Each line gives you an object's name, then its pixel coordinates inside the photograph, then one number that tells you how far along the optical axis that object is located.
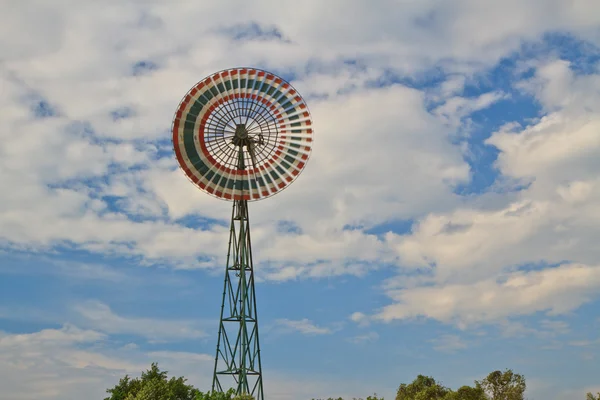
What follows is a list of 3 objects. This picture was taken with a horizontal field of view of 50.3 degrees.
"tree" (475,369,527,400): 75.62
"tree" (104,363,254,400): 49.25
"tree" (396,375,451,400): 82.06
